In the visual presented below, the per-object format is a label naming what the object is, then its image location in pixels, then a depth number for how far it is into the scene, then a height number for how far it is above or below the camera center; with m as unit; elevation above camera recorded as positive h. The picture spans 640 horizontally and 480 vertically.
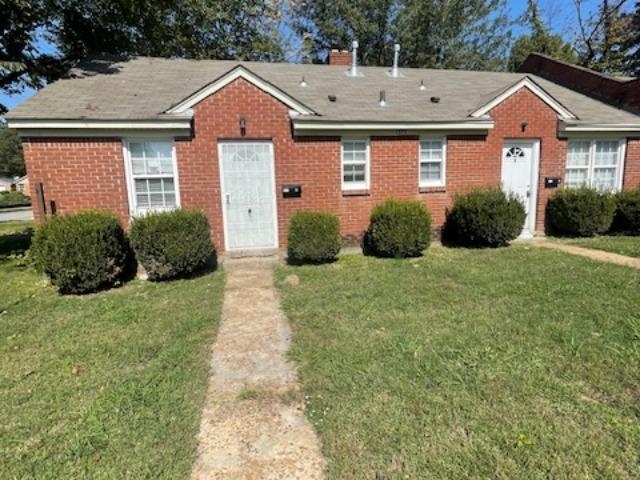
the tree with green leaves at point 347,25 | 21.73 +9.60
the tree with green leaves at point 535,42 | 24.14 +9.09
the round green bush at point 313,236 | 7.59 -0.96
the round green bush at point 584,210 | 9.51 -0.73
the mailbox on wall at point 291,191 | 8.52 -0.04
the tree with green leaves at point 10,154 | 66.69 +7.60
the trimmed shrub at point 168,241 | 6.70 -0.86
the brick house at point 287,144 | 7.47 +1.00
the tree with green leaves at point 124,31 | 11.27 +6.05
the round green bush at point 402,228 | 8.09 -0.89
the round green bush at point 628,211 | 9.80 -0.80
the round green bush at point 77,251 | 6.11 -0.92
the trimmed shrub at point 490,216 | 8.69 -0.75
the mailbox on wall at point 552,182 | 9.98 +0.01
